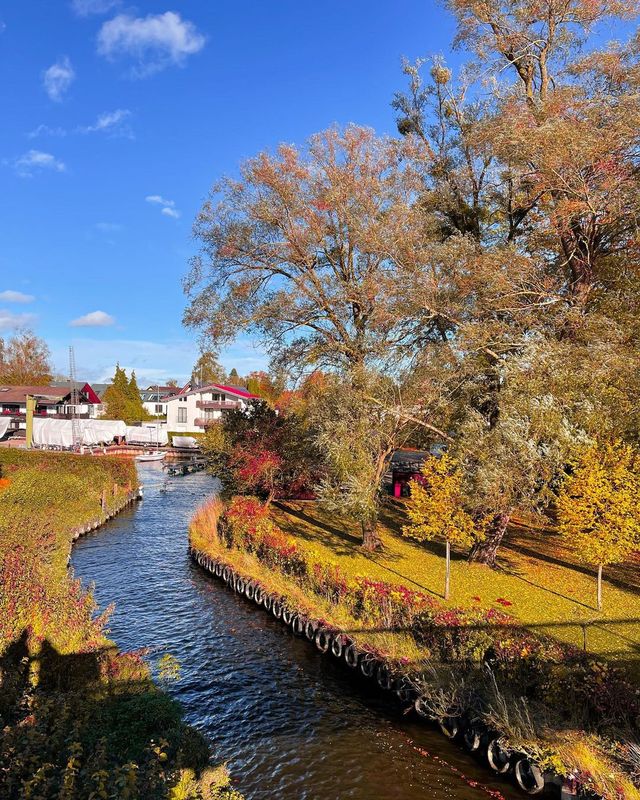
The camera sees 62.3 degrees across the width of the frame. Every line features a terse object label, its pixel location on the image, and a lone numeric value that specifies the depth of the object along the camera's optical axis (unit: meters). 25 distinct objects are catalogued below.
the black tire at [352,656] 13.51
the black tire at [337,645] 14.16
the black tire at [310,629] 15.21
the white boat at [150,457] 61.36
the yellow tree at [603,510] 13.41
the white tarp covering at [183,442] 70.19
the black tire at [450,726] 10.64
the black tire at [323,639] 14.64
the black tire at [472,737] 10.20
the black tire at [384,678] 12.45
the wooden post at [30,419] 56.84
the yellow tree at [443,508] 15.23
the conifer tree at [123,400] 87.44
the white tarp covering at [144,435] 69.00
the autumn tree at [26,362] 95.69
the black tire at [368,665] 12.94
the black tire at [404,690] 11.97
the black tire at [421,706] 11.32
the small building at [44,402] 70.81
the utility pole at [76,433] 56.66
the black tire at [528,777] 9.05
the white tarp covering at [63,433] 57.84
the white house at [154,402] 108.00
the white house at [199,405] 81.61
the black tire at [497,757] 9.63
